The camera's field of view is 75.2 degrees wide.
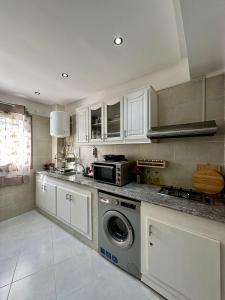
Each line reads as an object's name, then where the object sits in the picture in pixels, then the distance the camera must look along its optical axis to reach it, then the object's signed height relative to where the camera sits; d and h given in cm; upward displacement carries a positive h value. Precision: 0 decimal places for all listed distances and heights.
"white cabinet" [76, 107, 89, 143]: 246 +43
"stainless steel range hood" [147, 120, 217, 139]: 134 +18
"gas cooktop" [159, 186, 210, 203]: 139 -47
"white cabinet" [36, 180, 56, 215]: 249 -85
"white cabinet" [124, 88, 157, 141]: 174 +44
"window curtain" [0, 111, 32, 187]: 252 +3
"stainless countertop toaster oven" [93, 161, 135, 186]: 181 -30
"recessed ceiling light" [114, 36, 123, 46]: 134 +102
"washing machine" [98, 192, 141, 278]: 145 -92
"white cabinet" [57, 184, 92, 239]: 191 -84
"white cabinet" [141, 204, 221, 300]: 104 -88
